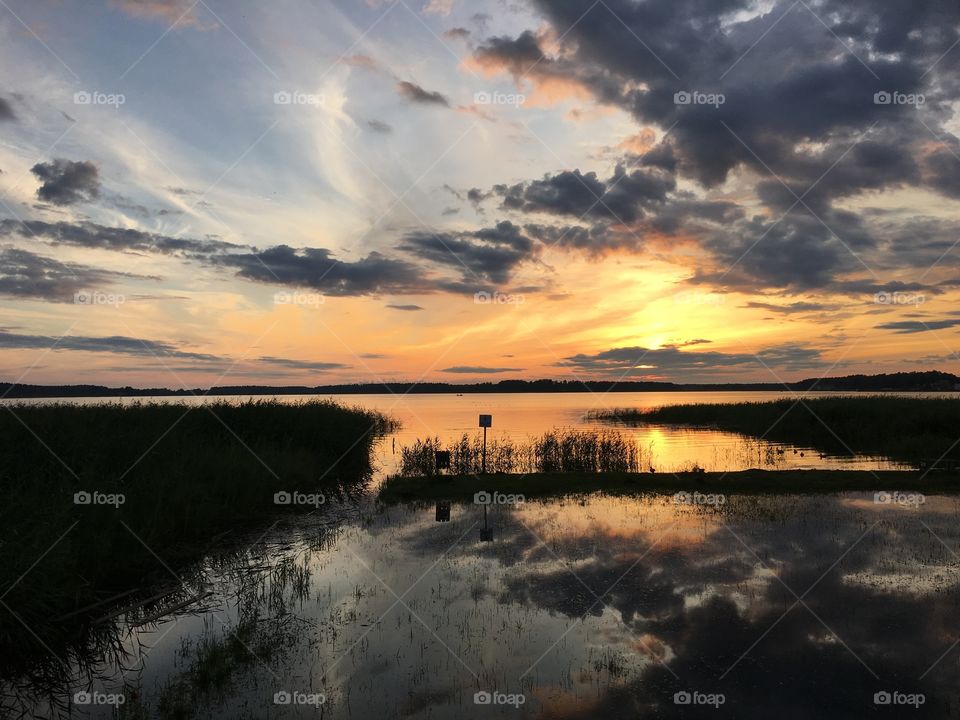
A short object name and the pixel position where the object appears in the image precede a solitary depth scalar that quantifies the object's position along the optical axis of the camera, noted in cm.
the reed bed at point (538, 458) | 3203
